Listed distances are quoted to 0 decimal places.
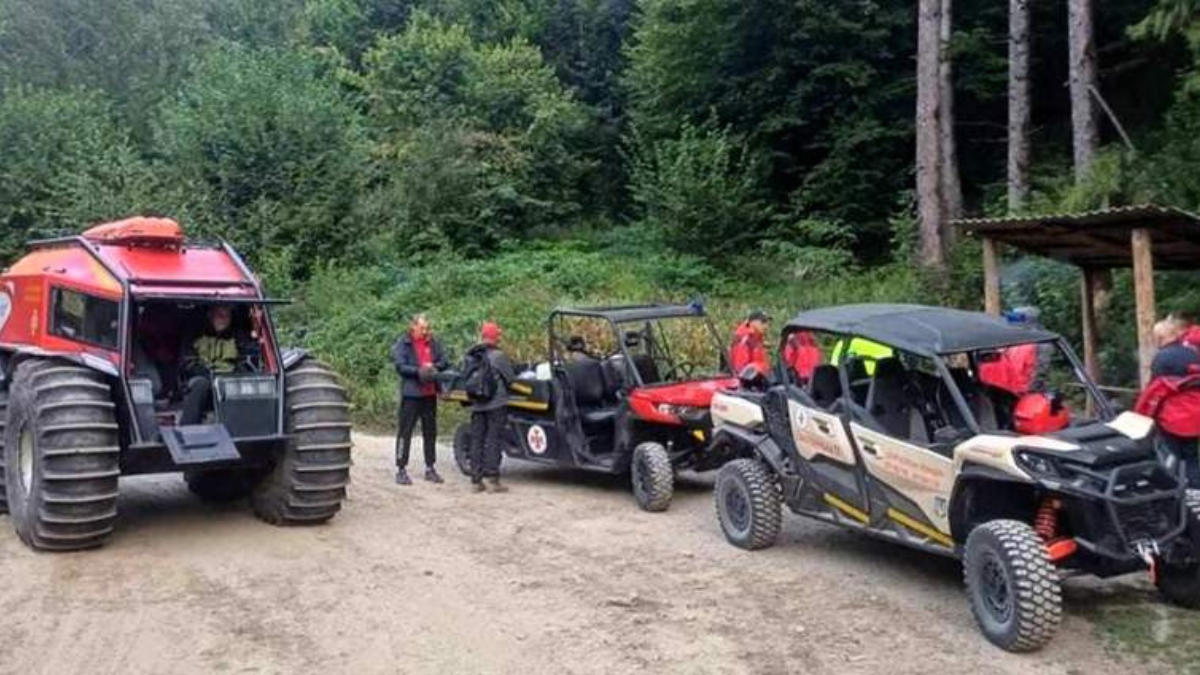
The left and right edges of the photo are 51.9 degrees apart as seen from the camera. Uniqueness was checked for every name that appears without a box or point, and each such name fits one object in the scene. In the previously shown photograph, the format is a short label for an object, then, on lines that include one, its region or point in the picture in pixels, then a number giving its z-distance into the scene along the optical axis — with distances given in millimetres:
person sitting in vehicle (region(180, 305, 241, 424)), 10289
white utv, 6738
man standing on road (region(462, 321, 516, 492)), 11680
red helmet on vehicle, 7668
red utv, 10820
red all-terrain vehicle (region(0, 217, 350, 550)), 8922
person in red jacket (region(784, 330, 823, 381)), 9594
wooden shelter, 9953
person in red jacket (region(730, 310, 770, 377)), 12789
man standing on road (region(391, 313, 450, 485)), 12305
